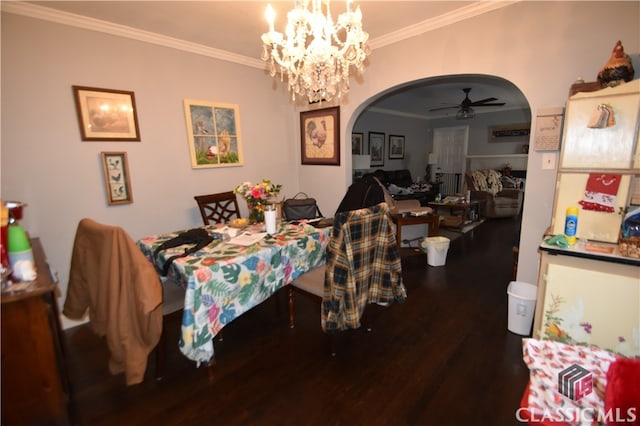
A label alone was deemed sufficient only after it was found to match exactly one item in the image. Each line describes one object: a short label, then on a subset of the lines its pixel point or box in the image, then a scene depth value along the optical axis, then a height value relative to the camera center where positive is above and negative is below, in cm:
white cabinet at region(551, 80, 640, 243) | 157 +1
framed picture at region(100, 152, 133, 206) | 246 -5
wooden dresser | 109 -74
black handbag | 258 -37
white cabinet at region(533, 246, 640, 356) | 145 -75
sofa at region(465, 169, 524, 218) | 560 -63
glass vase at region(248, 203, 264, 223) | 227 -36
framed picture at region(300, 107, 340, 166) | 341 +38
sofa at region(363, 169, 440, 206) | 602 -50
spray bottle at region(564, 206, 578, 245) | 165 -37
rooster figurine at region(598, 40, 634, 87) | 158 +50
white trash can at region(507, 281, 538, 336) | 205 -109
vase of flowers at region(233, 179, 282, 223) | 218 -21
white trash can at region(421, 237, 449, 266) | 337 -102
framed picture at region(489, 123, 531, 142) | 670 +72
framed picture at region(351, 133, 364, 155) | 625 +50
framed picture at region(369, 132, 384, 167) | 665 +41
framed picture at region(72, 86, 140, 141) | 231 +48
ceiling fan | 523 +108
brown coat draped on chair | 147 -65
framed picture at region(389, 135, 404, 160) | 716 +47
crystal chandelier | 160 +70
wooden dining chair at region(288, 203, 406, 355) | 169 -67
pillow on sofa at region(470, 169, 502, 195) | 584 -38
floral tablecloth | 153 -63
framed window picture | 294 +38
